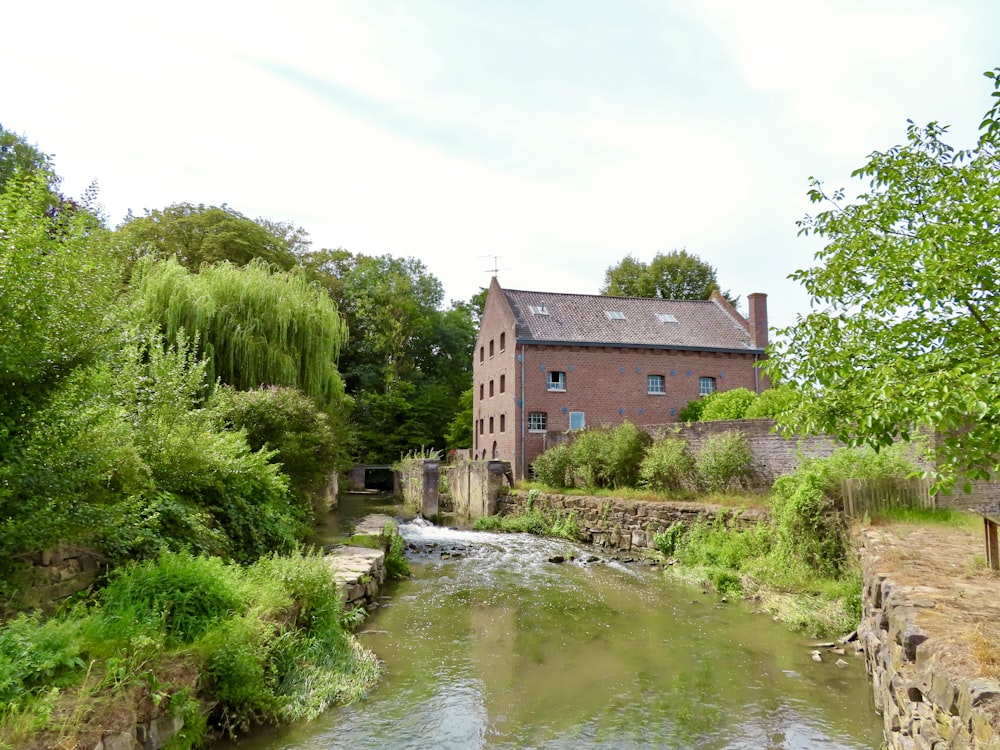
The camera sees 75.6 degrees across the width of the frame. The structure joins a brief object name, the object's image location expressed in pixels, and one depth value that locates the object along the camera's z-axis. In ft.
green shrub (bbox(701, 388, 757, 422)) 70.44
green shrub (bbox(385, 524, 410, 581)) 39.04
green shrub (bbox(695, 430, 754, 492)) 47.91
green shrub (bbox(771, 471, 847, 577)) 32.09
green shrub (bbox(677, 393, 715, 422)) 83.87
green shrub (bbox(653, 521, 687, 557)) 46.91
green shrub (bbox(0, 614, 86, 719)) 11.33
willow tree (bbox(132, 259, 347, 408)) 49.78
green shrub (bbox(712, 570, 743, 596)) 34.94
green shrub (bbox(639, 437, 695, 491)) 52.49
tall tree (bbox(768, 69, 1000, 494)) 13.43
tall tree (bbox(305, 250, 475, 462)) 128.47
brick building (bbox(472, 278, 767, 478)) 84.89
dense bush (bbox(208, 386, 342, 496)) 38.00
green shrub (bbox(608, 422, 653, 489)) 58.95
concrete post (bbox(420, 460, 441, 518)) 77.56
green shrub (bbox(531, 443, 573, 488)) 68.23
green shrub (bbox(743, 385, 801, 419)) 59.47
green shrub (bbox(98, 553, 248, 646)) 15.75
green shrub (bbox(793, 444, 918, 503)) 33.09
